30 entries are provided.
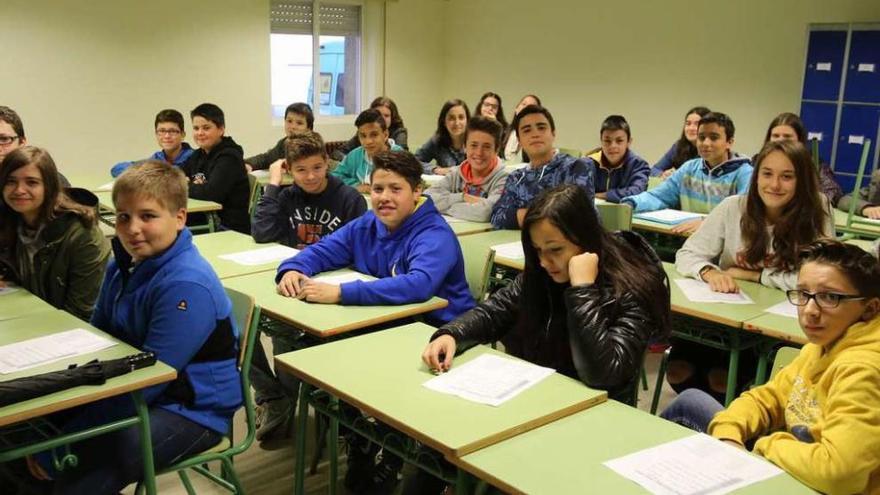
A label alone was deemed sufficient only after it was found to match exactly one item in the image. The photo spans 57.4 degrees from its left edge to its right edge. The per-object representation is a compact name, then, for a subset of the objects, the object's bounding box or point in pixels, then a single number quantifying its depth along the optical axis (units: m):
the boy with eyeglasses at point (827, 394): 1.60
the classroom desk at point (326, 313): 2.58
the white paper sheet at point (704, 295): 2.93
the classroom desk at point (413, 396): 1.76
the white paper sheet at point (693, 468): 1.55
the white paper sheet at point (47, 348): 2.08
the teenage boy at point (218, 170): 5.01
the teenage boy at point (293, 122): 6.36
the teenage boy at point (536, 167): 4.12
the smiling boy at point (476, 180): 4.54
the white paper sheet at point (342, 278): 3.04
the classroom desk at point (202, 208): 4.81
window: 8.77
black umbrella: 1.83
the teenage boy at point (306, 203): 3.65
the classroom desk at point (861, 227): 4.52
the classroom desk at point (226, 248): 3.31
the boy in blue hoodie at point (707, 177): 4.67
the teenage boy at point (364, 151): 5.46
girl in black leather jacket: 2.05
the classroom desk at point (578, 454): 1.56
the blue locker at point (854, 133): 6.54
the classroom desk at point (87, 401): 1.81
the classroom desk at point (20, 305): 2.56
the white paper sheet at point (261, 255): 3.46
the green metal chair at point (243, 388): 2.19
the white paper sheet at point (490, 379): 1.96
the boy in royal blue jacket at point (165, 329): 2.07
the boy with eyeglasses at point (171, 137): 5.25
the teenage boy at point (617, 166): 5.40
